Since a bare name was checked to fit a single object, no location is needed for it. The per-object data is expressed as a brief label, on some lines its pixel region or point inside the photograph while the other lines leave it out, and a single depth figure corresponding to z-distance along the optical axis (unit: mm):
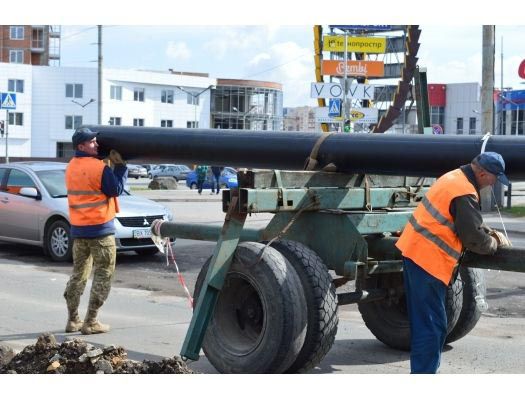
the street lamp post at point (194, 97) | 93600
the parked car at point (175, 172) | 64500
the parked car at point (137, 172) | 68462
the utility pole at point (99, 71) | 40803
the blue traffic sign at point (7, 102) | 27234
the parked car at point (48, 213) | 13680
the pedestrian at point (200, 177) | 37406
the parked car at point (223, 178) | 39841
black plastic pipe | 6852
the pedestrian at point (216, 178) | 37844
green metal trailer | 6461
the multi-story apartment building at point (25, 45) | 100875
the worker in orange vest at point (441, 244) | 5887
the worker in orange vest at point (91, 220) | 8516
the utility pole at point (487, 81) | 24594
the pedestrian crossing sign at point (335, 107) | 36250
